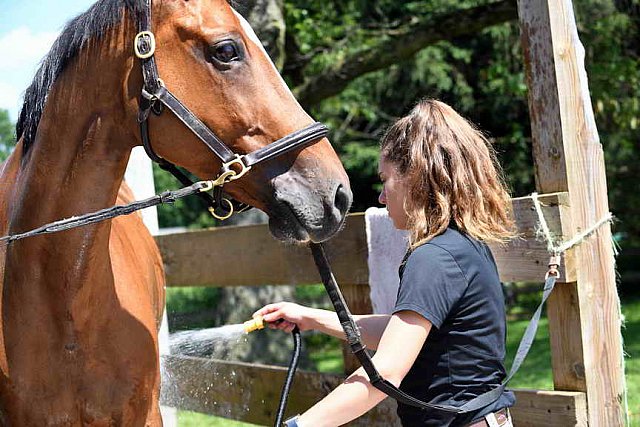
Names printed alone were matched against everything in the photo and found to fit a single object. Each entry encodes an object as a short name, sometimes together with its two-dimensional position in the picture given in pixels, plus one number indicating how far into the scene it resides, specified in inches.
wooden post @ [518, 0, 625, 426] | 107.4
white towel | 126.2
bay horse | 85.5
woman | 77.4
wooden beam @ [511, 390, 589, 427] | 106.9
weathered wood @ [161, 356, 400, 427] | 146.5
